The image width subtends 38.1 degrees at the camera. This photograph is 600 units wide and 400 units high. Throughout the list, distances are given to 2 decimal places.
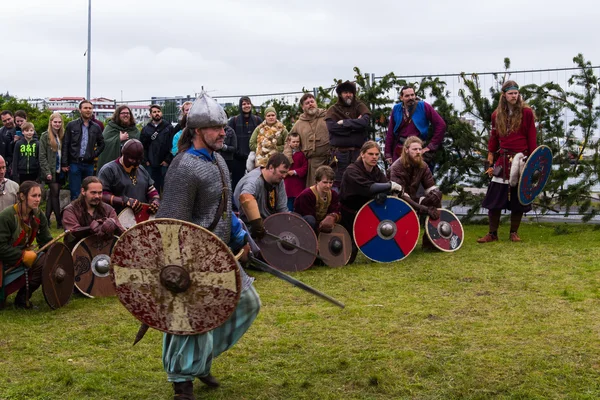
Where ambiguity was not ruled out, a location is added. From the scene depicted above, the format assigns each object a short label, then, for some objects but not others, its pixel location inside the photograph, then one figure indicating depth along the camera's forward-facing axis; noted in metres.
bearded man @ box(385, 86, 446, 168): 10.48
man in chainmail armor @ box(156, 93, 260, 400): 4.43
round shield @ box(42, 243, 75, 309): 6.76
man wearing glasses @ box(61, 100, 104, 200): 11.23
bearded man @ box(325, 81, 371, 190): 10.30
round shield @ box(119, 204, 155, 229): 8.05
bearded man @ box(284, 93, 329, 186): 10.45
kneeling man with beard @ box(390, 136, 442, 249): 9.23
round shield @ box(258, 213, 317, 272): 8.44
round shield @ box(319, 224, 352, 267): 8.79
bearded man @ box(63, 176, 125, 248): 7.37
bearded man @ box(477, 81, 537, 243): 9.60
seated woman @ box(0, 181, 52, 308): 6.76
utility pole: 26.27
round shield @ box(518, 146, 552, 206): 9.43
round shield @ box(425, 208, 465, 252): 9.29
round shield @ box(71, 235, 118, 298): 7.38
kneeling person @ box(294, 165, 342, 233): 8.77
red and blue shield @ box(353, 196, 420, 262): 8.84
